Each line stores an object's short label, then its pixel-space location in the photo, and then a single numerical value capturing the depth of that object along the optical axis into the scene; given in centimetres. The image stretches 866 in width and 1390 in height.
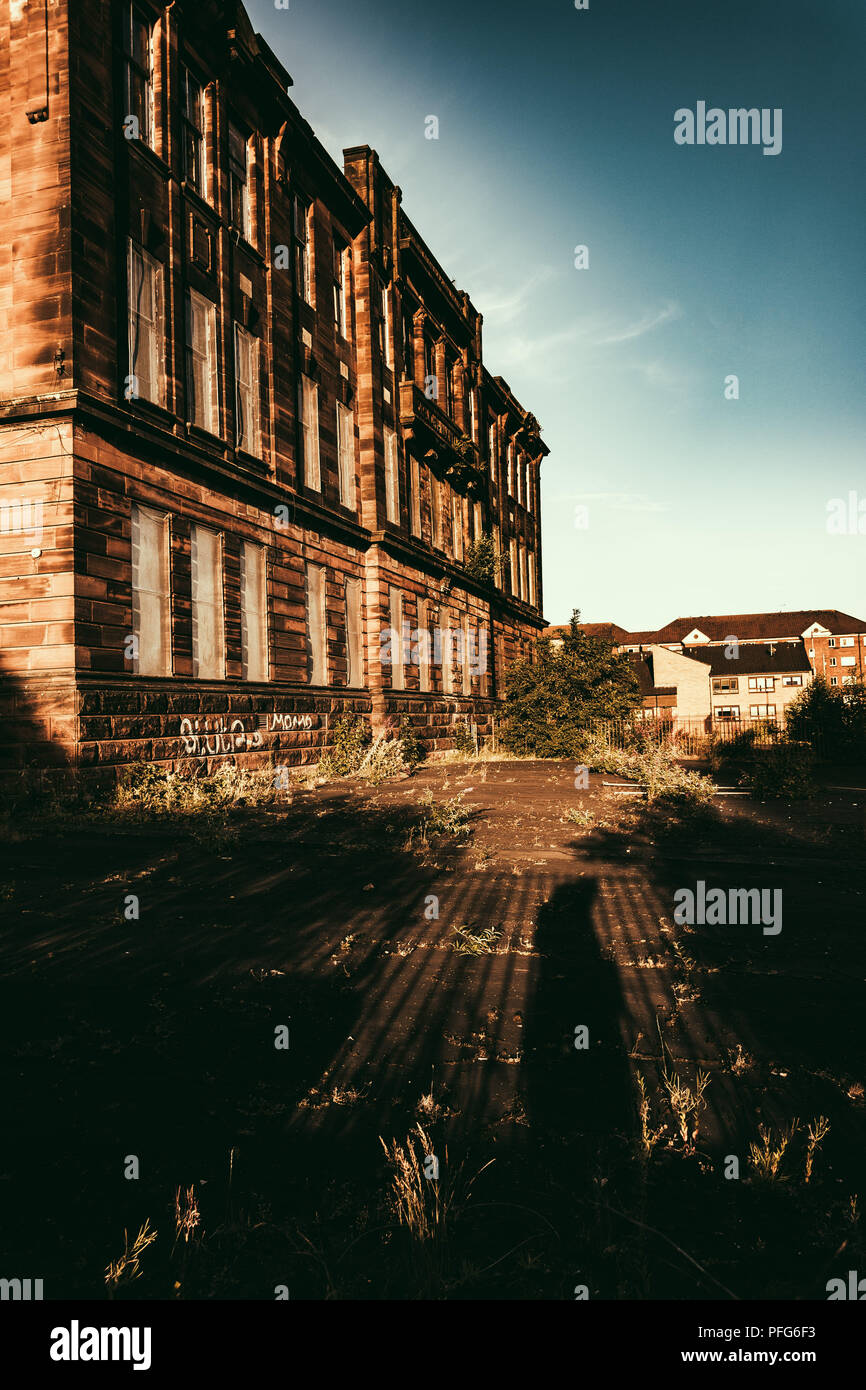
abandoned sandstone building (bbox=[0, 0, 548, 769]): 1159
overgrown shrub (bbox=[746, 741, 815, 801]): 1438
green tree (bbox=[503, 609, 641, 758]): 2591
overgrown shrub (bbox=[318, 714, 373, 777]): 1778
